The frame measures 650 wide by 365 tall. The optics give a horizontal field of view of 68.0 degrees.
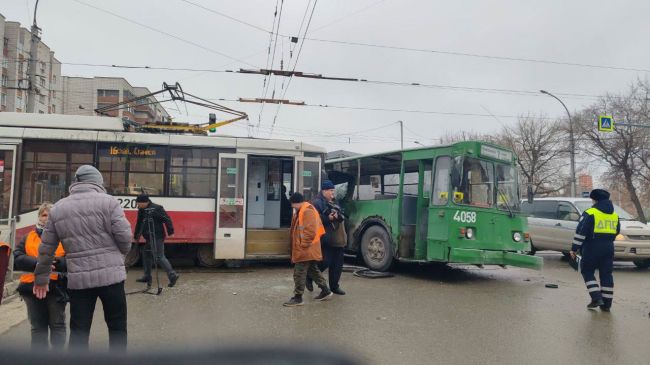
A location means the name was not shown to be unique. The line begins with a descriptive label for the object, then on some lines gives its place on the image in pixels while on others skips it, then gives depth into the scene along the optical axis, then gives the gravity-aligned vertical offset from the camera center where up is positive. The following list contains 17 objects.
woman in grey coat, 3.93 -0.56
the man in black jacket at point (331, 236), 7.81 -0.67
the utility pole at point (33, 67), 15.99 +4.09
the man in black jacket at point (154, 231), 8.47 -0.75
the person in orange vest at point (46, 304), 4.17 -1.03
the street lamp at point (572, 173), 26.03 +1.60
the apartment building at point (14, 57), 52.78 +14.23
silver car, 11.84 -0.68
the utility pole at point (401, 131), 42.66 +5.92
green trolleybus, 9.31 -0.25
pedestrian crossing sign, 20.42 +3.44
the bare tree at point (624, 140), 29.91 +4.18
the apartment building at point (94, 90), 64.48 +13.31
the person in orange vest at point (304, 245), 7.12 -0.75
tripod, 8.46 -0.71
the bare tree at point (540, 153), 41.16 +4.26
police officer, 7.12 -0.65
